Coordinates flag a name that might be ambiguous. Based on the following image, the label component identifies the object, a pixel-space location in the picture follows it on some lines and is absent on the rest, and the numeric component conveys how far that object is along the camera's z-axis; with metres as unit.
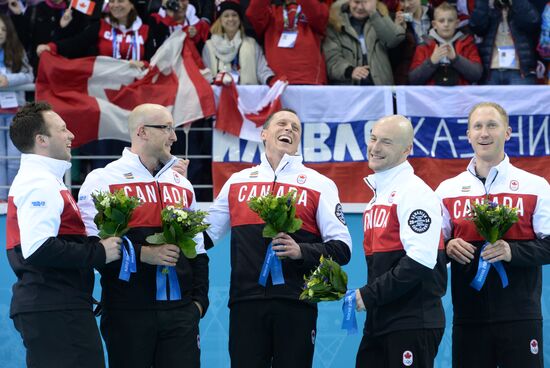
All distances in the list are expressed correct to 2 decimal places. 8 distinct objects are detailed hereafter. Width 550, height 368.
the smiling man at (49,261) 11.43
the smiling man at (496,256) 12.46
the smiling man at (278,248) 12.66
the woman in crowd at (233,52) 19.27
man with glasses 12.23
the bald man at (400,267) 11.74
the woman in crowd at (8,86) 18.39
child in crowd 19.14
